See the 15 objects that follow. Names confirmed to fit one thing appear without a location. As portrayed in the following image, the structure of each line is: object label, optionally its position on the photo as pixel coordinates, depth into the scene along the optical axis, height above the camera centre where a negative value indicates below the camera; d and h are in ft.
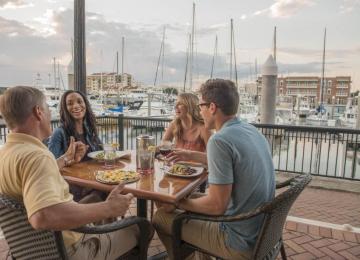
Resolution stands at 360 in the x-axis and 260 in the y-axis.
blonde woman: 10.39 -1.15
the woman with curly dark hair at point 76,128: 8.61 -1.19
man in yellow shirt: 3.81 -1.23
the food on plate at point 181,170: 6.98 -1.82
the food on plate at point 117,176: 6.28 -1.85
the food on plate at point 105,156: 7.86 -1.76
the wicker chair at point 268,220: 4.92 -2.31
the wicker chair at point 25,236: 4.13 -2.18
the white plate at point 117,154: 8.39 -1.86
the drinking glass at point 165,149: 8.66 -1.64
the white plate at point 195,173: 6.79 -1.86
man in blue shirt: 5.08 -1.44
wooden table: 5.71 -1.95
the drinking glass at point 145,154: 7.11 -1.48
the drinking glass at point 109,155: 7.86 -1.69
